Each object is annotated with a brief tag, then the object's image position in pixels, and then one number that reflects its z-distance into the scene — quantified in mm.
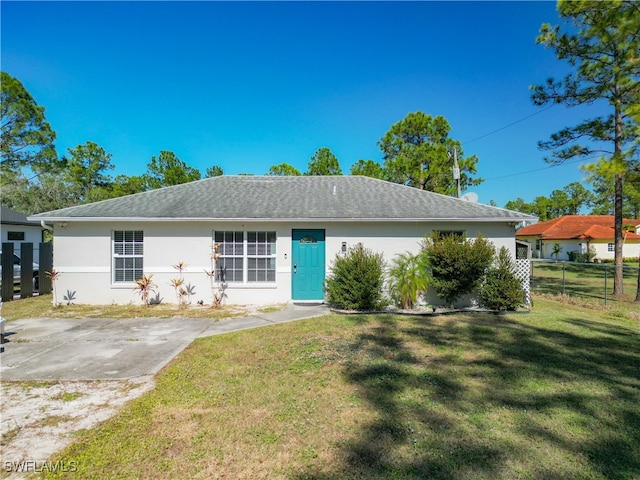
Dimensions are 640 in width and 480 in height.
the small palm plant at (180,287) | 9984
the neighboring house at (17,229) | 17578
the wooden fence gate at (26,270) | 10688
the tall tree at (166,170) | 32344
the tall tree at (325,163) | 29453
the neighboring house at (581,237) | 33625
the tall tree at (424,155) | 25636
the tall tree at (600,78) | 10164
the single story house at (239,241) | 9938
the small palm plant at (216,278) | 10052
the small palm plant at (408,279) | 9406
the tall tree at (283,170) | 33256
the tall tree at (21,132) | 20891
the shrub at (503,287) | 9164
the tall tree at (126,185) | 37781
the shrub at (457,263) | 9055
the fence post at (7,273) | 10609
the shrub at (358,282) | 9109
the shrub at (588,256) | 32188
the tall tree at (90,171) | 35406
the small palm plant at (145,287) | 9672
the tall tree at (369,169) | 28472
